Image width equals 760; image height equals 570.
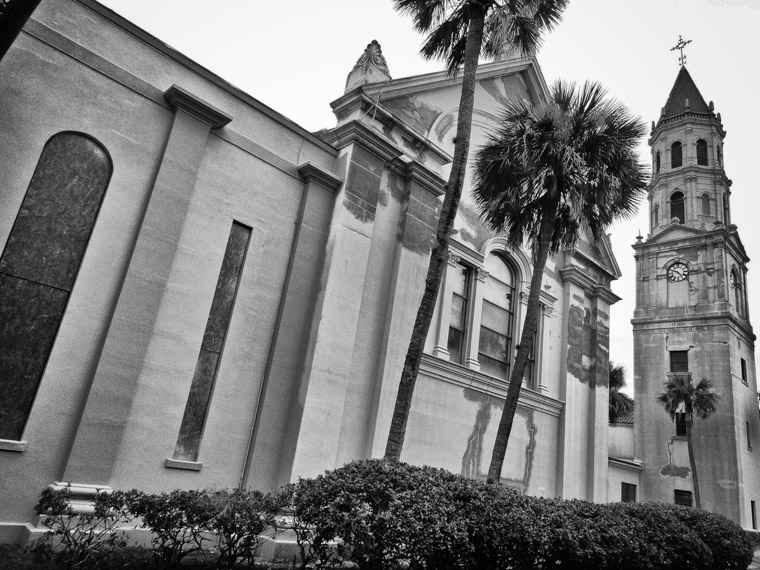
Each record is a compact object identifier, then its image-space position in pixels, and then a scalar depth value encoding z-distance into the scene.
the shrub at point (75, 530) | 6.56
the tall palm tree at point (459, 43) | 9.49
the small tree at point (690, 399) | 35.88
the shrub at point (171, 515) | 6.82
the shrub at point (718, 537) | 13.33
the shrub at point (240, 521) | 7.00
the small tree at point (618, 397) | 44.98
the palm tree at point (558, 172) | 12.73
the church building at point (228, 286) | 8.15
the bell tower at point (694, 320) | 36.19
